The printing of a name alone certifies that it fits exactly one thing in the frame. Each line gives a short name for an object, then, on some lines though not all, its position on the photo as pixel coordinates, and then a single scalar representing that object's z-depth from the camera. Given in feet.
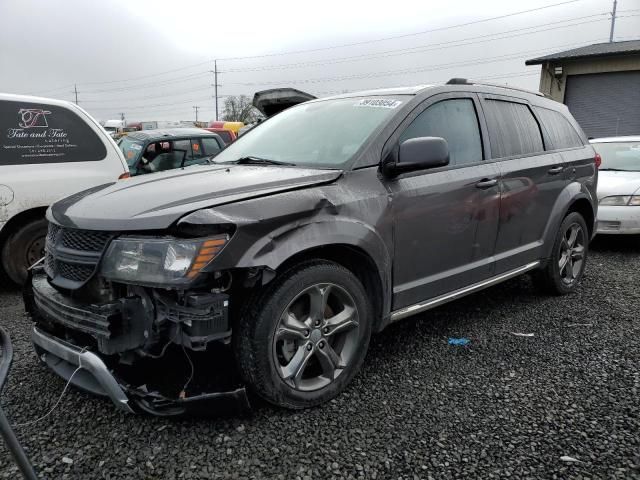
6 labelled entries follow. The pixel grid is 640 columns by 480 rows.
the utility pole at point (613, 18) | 152.87
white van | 15.12
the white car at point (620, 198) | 20.88
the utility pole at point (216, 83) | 224.10
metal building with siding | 55.21
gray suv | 7.34
